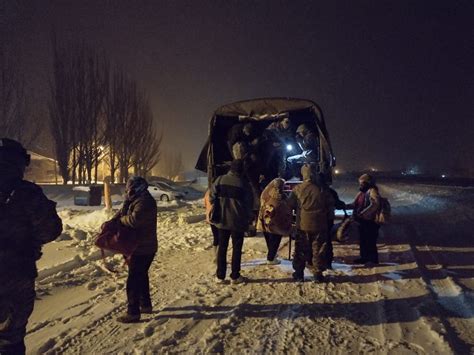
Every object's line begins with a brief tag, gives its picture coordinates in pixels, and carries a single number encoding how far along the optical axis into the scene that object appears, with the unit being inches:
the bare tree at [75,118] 1347.2
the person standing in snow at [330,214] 248.4
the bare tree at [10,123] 1071.0
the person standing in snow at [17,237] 118.9
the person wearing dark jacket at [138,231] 175.2
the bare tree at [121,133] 1501.0
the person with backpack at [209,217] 237.9
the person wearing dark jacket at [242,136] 362.9
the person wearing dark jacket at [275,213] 268.4
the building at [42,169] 1975.9
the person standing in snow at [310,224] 232.8
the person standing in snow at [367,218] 277.1
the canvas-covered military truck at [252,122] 344.8
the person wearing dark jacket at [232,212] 228.8
